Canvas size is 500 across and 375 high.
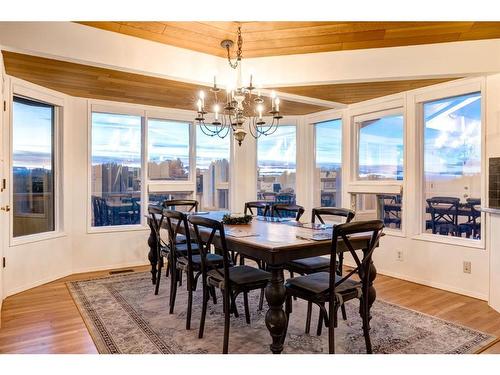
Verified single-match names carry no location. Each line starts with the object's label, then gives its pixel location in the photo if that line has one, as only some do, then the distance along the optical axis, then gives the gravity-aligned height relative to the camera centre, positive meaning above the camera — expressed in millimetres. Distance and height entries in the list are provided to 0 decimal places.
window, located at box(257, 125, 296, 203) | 5555 +318
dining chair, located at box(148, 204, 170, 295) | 3559 -514
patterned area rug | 2479 -1135
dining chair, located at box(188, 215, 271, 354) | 2412 -684
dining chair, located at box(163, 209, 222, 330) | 2809 -681
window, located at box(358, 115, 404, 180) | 4418 +475
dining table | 2238 -417
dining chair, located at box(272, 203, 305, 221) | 3840 -270
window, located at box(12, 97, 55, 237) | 3873 +216
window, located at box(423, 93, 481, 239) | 3707 +211
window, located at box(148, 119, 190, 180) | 5059 +520
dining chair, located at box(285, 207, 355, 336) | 2998 -693
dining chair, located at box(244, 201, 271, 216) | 4262 -248
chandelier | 2935 +722
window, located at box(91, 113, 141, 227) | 4703 +221
